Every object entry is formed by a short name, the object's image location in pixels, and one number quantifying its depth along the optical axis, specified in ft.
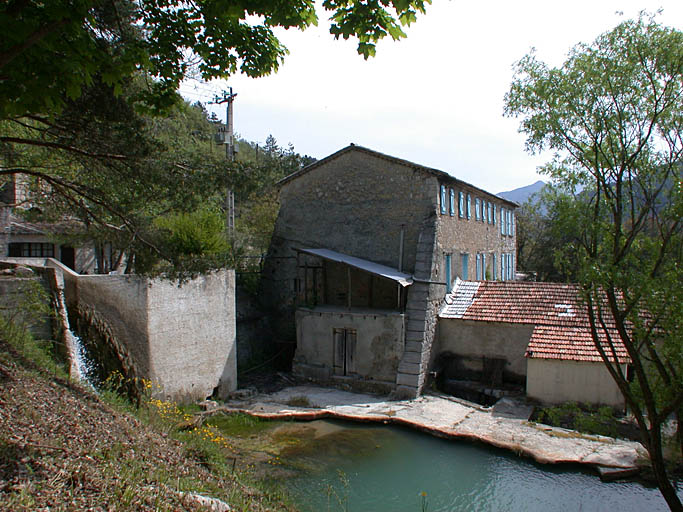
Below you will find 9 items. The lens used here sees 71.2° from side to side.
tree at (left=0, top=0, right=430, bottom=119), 14.88
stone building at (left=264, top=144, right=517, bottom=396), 50.14
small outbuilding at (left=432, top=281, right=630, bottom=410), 42.96
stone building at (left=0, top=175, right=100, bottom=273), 57.16
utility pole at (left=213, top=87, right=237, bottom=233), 59.98
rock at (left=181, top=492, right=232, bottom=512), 16.47
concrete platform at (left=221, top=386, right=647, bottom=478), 34.60
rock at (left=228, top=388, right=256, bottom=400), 46.39
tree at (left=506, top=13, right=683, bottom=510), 24.59
